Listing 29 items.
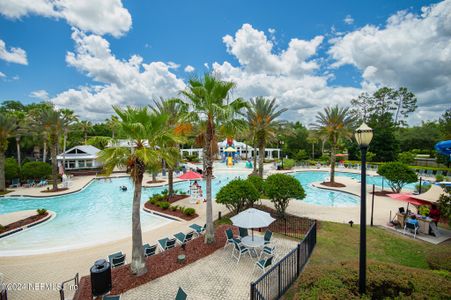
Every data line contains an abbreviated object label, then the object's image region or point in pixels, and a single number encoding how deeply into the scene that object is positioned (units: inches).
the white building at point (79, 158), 1435.8
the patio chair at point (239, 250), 347.4
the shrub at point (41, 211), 644.7
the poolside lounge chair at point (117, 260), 332.5
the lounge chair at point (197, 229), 459.4
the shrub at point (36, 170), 1098.7
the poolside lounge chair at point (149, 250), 358.6
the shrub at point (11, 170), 1057.5
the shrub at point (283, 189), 526.3
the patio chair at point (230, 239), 372.0
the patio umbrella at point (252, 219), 338.8
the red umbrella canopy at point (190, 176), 787.7
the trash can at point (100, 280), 260.5
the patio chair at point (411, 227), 444.9
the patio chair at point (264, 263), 298.7
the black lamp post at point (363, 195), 197.2
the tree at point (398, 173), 777.3
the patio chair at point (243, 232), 411.5
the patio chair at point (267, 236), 380.5
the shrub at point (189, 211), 603.8
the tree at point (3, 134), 935.7
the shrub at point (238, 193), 511.8
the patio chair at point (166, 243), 396.2
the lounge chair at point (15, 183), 1052.5
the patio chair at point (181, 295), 225.6
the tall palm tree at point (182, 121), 386.0
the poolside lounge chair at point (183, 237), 419.8
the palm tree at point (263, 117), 872.9
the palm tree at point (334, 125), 984.3
